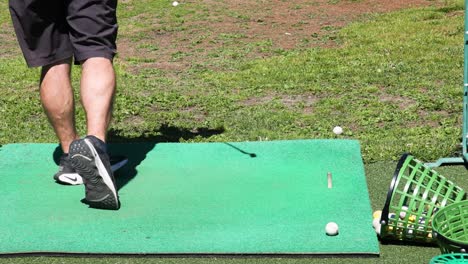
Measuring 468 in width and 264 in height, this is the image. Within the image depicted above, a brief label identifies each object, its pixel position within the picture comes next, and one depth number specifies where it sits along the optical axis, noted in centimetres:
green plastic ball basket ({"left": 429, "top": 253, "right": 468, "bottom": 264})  346
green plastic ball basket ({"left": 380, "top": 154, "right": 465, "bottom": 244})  401
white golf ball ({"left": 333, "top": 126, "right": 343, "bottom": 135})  629
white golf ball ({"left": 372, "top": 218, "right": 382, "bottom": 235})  416
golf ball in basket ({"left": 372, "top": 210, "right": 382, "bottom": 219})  432
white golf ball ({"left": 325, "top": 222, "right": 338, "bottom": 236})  407
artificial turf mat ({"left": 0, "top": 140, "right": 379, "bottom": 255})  408
